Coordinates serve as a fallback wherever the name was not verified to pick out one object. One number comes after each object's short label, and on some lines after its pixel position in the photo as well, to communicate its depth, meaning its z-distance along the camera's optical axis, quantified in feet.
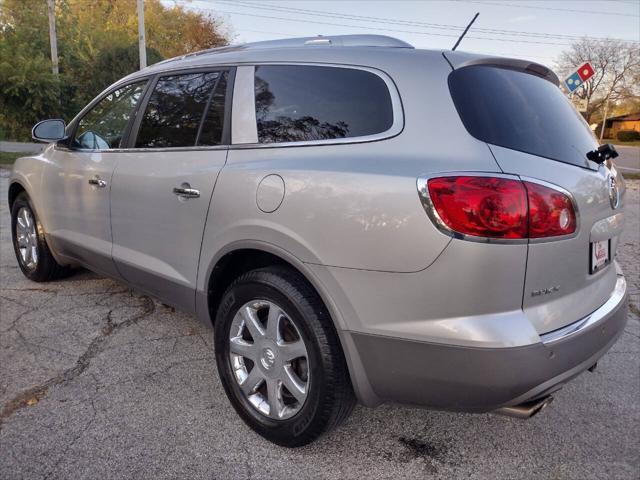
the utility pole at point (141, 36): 65.26
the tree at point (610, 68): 156.46
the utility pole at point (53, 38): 75.00
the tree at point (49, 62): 71.36
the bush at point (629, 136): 183.01
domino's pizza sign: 30.01
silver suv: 6.03
